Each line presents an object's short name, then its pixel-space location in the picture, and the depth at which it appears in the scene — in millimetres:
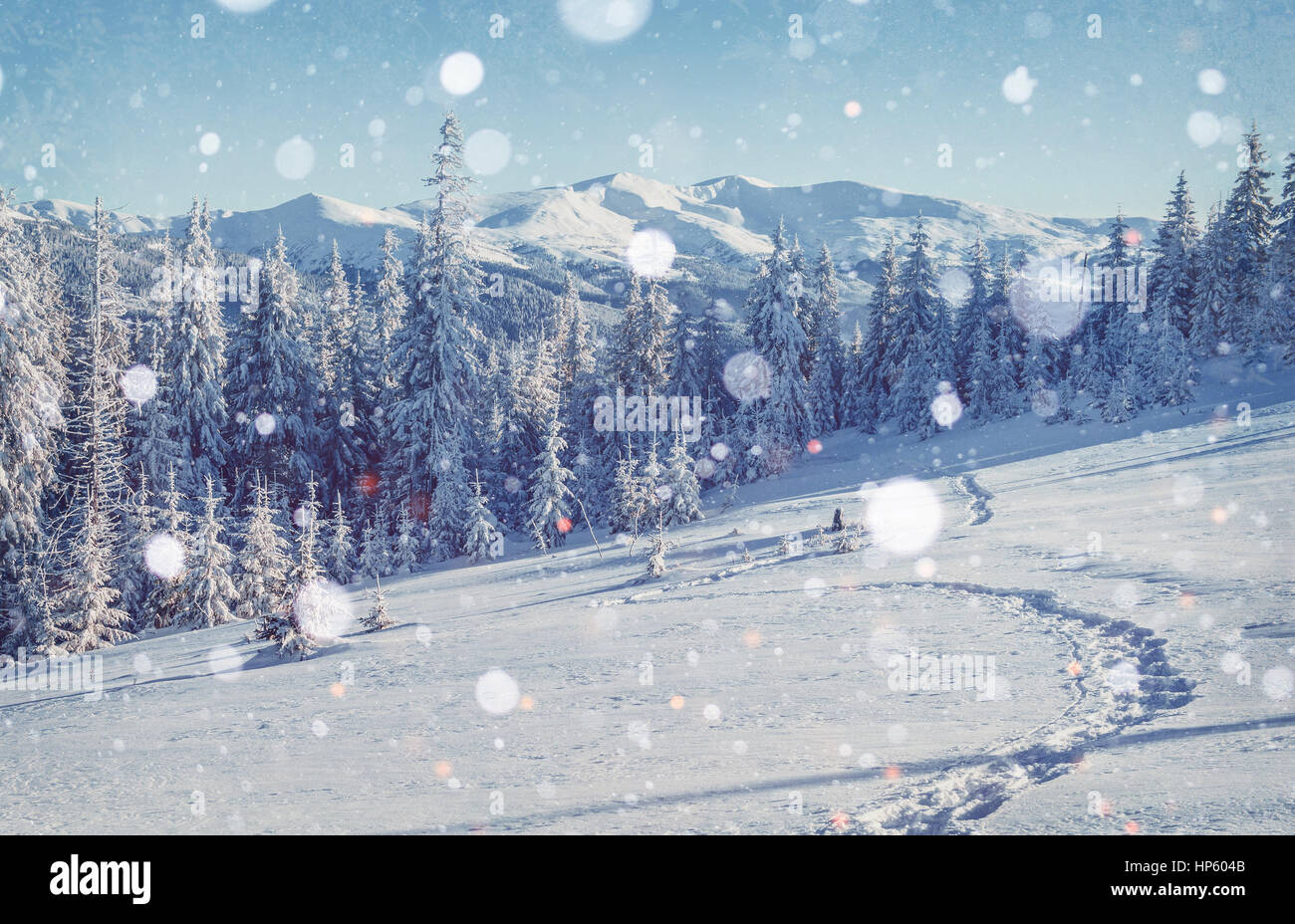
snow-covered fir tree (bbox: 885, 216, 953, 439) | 42719
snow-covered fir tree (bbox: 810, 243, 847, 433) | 48875
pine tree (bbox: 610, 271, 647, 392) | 39031
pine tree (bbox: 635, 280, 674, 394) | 38625
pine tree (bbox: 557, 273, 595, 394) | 44562
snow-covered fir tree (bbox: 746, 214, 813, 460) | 39594
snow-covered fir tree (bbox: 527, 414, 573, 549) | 31203
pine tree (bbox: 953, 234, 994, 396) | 46250
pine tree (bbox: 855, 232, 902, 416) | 46781
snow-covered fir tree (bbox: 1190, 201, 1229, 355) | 38688
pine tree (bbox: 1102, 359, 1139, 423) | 29859
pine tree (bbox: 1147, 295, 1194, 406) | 30766
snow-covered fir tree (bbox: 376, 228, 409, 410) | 36906
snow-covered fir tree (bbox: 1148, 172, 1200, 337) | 41906
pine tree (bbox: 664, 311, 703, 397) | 42750
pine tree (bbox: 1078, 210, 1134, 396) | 36375
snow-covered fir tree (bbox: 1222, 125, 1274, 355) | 37812
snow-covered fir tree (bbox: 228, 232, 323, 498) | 34375
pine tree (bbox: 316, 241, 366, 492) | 37281
